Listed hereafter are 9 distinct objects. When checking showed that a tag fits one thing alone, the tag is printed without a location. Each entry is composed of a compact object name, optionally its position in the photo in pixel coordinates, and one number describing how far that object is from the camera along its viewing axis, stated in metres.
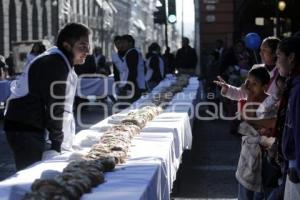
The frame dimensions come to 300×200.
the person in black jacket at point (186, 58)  20.80
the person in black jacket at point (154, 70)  18.20
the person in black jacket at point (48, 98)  5.38
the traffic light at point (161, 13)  23.44
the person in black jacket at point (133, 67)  12.83
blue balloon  12.50
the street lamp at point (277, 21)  17.22
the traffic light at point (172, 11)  23.59
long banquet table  4.11
